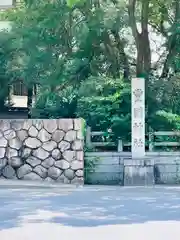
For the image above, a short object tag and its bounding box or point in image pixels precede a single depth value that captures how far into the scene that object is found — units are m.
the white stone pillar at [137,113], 12.98
